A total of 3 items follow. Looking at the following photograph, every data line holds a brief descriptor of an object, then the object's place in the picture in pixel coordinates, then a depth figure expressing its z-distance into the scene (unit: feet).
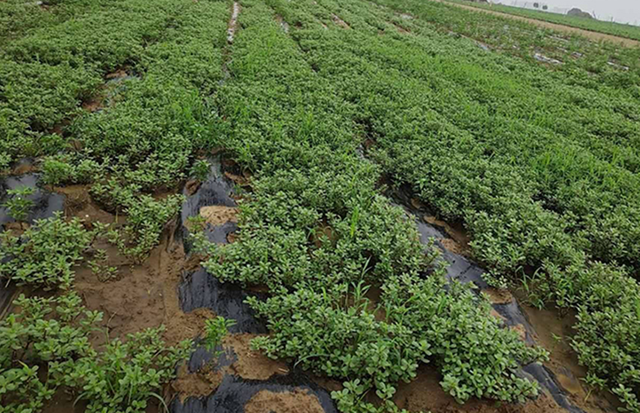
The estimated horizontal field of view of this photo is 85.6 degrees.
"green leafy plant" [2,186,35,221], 13.63
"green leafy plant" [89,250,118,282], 12.19
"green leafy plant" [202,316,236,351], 10.13
